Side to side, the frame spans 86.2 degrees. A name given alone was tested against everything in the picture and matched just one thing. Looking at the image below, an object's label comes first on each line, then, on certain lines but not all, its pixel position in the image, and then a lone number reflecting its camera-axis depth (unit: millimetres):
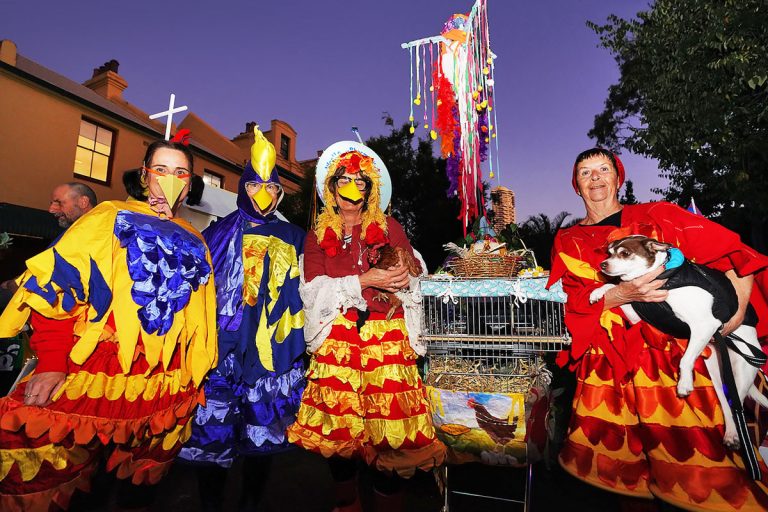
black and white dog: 1604
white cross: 2373
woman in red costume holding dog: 1618
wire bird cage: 2418
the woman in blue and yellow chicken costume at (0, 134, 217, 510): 1588
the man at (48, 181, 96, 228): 3166
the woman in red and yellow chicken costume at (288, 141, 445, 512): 2135
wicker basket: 2559
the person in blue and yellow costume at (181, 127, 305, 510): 2152
